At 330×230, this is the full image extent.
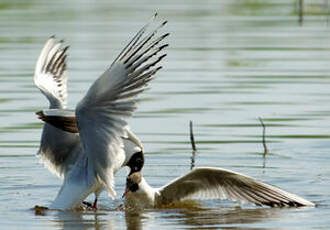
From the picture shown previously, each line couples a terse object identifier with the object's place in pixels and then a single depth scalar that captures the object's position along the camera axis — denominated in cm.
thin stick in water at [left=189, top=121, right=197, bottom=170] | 2295
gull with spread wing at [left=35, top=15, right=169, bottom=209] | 1695
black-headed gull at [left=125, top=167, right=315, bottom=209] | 1889
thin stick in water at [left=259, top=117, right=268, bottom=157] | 2321
